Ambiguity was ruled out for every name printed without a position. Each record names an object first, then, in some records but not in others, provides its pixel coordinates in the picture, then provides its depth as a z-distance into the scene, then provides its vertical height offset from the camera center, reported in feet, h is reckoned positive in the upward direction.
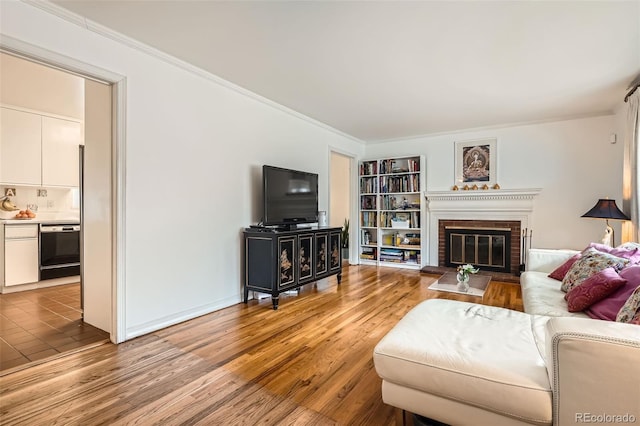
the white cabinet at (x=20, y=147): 13.97 +2.93
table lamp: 12.25 +0.00
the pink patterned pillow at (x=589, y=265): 7.24 -1.23
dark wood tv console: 10.91 -1.70
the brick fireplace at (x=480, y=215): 16.07 -0.12
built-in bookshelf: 18.54 +0.05
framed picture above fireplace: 16.94 +2.76
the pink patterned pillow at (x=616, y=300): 5.82 -1.63
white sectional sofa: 3.42 -1.99
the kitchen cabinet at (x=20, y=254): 13.25 -1.78
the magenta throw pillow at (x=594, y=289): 6.25 -1.52
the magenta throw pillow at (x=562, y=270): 9.19 -1.65
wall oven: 14.16 -1.75
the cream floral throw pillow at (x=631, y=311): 4.58 -1.46
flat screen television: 11.79 +0.65
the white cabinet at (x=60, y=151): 15.26 +3.00
